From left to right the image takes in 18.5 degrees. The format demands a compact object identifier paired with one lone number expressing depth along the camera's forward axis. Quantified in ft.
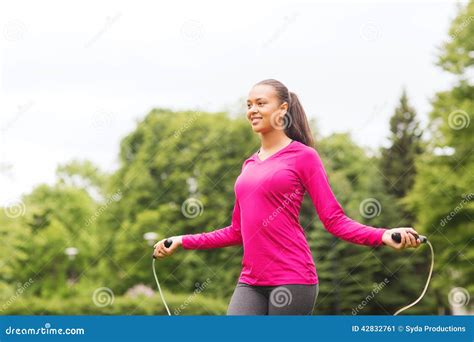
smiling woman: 20.77
